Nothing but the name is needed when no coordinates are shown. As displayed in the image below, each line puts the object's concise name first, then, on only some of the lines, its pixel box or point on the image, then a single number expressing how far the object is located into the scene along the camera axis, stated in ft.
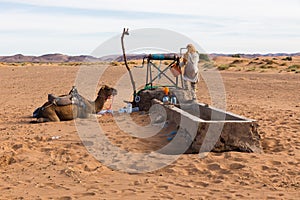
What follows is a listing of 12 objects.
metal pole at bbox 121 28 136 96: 44.16
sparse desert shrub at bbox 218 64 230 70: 140.48
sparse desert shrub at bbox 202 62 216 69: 154.18
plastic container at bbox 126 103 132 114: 42.45
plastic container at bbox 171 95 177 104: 39.21
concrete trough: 26.58
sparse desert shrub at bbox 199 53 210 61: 179.24
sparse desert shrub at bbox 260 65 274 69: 132.77
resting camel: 38.29
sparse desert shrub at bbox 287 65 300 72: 117.39
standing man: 40.16
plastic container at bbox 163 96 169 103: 37.03
